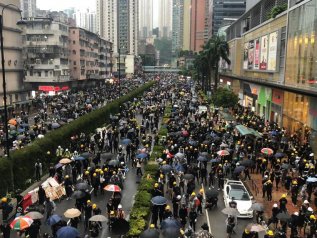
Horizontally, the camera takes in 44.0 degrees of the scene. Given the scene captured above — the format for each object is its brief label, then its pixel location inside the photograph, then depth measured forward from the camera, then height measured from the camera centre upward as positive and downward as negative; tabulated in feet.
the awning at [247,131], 100.33 -17.89
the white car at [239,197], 61.36 -21.91
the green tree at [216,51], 247.70 +6.62
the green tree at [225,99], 185.37 -17.70
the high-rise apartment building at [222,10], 601.21 +79.11
